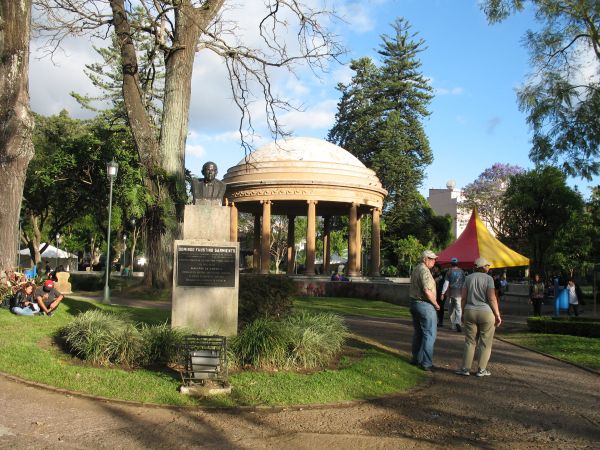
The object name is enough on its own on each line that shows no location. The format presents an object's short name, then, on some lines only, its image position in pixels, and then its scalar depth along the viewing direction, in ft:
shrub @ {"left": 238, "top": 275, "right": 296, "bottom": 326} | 32.76
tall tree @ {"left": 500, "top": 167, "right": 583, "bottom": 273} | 114.73
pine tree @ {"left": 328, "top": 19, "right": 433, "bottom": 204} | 177.58
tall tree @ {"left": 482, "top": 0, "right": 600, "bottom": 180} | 73.46
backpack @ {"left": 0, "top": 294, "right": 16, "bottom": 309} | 40.09
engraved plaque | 29.73
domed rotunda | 118.21
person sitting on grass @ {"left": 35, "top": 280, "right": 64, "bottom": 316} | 37.42
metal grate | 22.27
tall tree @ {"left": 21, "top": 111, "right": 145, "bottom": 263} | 97.09
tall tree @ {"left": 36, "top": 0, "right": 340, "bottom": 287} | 51.93
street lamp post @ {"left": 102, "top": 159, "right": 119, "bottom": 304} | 64.80
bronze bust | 31.53
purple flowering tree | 191.28
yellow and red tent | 76.07
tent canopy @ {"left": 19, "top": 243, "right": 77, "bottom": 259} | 160.15
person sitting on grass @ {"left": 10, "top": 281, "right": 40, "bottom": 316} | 37.27
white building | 284.41
